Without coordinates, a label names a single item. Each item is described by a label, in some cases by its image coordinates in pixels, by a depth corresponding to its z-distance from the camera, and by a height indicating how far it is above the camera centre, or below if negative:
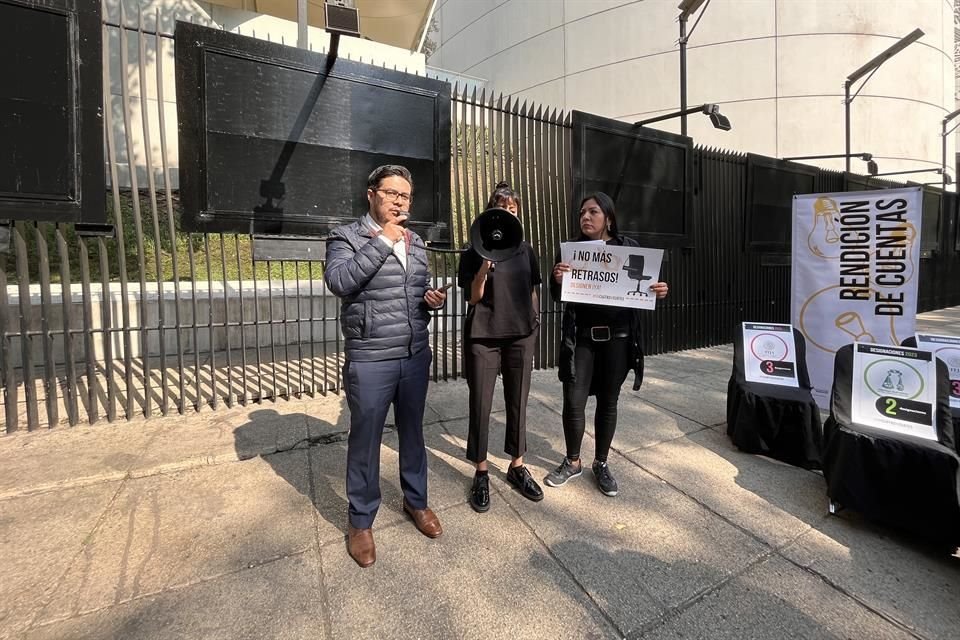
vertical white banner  4.16 +0.21
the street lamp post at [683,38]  6.91 +4.30
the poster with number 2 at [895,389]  2.65 -0.62
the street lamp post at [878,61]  9.12 +5.15
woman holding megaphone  2.77 -0.28
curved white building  14.77 +7.84
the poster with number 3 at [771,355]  3.76 -0.55
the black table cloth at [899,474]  2.34 -1.03
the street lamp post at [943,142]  14.83 +5.13
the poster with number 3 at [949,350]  3.10 -0.44
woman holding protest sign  3.00 -0.41
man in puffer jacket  2.19 -0.13
